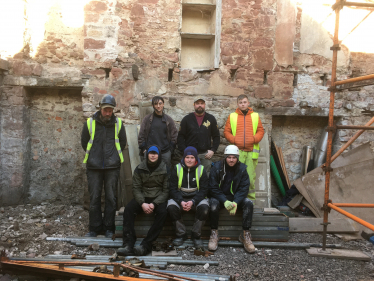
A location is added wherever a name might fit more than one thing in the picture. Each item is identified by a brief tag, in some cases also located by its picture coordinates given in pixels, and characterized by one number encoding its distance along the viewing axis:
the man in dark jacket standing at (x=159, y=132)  4.67
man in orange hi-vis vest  4.86
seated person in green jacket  3.90
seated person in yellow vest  4.05
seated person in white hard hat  4.08
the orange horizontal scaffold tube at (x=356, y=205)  3.71
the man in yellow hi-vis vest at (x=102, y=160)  4.32
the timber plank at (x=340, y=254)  3.76
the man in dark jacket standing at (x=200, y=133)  4.80
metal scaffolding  3.72
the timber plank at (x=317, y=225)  4.57
